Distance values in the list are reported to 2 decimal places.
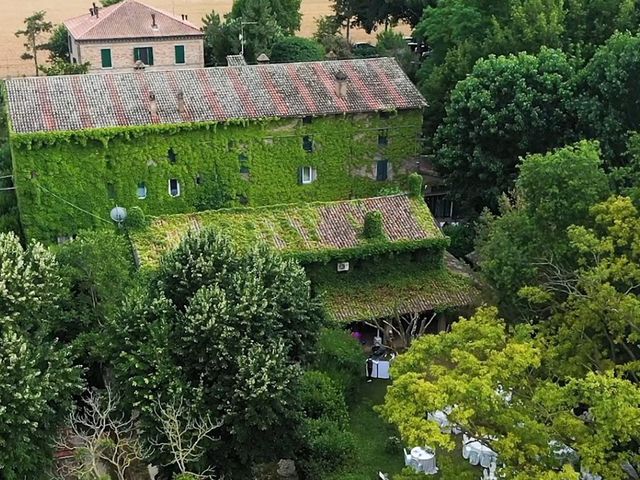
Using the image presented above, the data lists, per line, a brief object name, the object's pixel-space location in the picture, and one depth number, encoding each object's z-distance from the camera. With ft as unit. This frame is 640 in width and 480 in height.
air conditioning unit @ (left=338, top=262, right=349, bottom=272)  123.95
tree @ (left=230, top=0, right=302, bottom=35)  230.68
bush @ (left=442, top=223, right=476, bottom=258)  150.92
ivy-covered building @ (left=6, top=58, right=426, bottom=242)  139.03
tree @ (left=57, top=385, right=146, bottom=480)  84.79
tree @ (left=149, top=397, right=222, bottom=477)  82.69
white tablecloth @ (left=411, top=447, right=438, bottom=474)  97.40
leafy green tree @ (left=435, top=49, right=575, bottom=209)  139.23
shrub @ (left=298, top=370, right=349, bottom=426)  102.83
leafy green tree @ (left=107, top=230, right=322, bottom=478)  86.02
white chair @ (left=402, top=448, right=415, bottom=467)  97.52
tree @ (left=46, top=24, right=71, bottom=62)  231.30
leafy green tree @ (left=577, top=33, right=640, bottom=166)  130.72
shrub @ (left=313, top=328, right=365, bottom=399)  110.01
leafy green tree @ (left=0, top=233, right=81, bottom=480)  80.69
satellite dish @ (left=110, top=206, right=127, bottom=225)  142.92
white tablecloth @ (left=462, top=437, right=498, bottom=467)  96.73
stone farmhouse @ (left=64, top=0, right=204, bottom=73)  205.87
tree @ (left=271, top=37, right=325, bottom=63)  216.95
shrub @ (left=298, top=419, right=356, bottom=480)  95.71
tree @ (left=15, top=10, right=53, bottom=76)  237.25
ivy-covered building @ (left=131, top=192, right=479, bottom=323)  122.11
